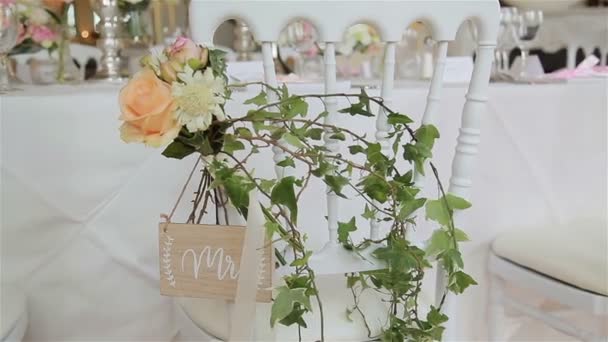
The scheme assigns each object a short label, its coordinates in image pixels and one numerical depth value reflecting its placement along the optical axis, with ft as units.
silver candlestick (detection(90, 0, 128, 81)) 4.70
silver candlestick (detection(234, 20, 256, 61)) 6.64
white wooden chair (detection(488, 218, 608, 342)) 3.31
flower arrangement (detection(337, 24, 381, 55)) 5.64
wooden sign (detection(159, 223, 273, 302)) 2.02
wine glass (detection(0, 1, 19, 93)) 3.59
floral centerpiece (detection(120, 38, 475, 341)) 1.82
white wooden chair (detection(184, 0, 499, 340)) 2.23
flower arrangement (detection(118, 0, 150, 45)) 4.77
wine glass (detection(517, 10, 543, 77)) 4.66
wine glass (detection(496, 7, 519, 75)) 4.76
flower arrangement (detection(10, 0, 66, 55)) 4.62
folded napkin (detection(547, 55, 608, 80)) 4.38
